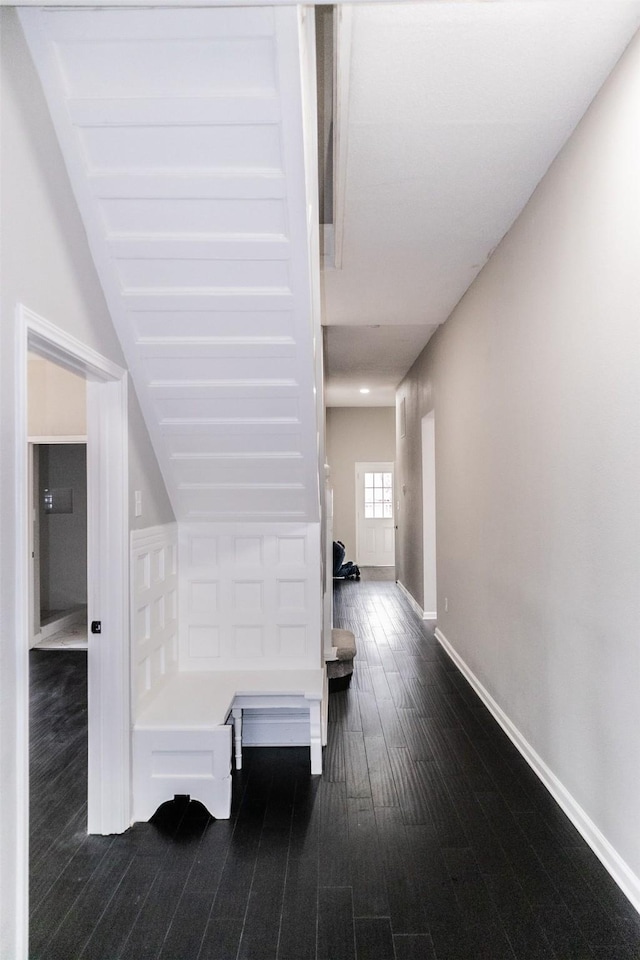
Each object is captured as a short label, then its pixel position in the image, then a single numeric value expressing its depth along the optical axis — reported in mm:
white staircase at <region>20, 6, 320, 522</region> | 1583
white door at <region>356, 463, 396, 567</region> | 10891
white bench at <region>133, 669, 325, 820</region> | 2549
